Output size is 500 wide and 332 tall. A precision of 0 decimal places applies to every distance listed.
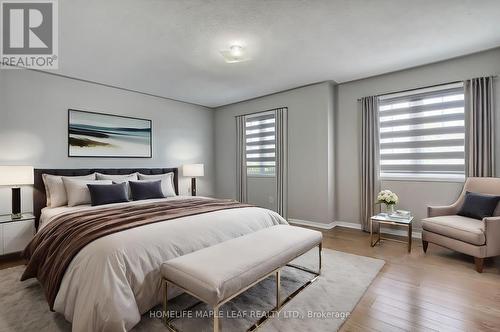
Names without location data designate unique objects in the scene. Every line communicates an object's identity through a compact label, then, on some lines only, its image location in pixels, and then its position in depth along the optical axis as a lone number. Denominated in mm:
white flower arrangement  3588
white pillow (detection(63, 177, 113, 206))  3389
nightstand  2996
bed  1605
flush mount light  2979
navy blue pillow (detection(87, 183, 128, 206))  3398
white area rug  1845
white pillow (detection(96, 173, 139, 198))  3933
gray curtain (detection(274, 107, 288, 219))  4930
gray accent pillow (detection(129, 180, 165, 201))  3896
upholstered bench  1606
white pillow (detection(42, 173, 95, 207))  3430
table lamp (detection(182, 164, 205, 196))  5156
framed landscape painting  4008
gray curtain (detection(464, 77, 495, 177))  3250
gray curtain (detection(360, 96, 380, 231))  4145
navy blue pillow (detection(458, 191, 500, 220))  2941
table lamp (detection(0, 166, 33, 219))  3076
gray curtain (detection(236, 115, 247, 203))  5660
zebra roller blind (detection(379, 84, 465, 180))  3559
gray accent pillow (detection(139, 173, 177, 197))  4375
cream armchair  2650
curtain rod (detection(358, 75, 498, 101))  3514
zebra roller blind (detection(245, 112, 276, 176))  5254
